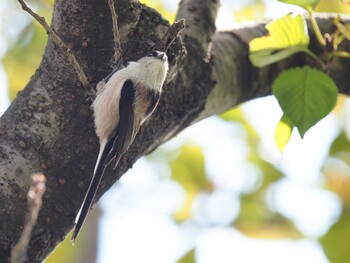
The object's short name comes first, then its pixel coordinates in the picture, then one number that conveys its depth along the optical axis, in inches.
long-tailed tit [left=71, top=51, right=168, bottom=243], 168.6
